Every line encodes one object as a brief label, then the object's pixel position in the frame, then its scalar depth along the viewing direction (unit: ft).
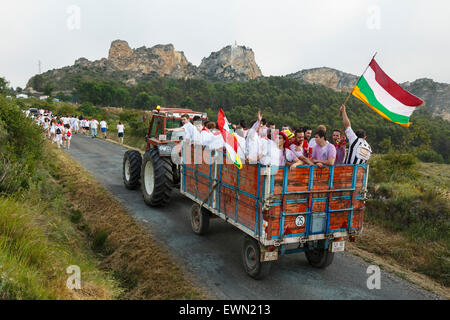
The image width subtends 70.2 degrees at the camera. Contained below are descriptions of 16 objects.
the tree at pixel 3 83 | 135.64
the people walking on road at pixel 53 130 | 56.95
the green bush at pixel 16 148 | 19.38
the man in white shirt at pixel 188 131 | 23.49
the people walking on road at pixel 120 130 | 68.66
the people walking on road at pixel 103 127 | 77.20
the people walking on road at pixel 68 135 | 58.30
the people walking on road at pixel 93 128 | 77.00
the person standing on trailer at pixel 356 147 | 18.24
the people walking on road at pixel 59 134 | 55.47
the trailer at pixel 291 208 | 15.17
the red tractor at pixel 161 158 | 26.37
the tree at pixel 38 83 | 397.39
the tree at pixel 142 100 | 258.98
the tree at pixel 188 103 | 255.91
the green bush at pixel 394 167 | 33.17
